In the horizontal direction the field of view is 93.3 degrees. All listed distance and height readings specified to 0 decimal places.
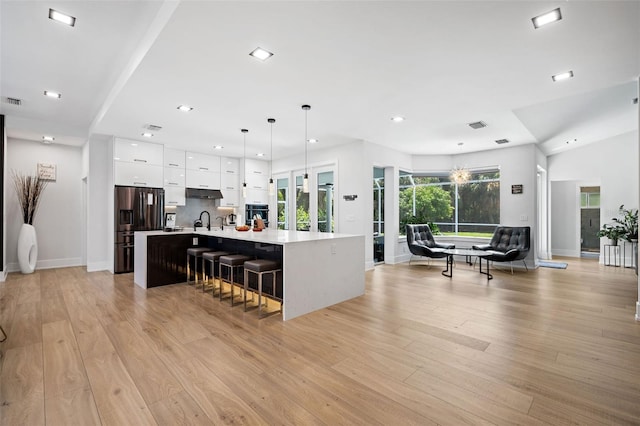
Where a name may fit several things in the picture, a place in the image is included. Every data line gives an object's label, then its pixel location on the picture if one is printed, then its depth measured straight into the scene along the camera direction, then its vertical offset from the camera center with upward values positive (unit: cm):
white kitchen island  350 -65
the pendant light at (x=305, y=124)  439 +155
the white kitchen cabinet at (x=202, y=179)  721 +84
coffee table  576 -80
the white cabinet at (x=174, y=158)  684 +127
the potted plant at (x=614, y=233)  687 -45
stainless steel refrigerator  604 -9
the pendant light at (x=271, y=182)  477 +50
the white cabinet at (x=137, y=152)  607 +129
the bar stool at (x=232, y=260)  404 -64
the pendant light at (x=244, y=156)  562 +151
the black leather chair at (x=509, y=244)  597 -68
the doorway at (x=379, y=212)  762 +3
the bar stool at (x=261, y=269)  361 -67
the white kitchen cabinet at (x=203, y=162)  725 +127
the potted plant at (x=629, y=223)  667 -23
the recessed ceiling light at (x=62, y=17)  272 +180
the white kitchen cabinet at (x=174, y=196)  676 +40
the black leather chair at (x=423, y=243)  652 -71
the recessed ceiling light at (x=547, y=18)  237 +157
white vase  587 -69
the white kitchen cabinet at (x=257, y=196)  823 +48
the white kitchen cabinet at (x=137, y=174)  607 +82
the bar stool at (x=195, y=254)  493 -67
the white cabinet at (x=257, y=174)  819 +108
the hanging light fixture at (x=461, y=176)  700 +88
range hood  712 +49
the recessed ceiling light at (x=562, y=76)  336 +156
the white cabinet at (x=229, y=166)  787 +126
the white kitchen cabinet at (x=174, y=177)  678 +84
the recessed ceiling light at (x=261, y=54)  288 +156
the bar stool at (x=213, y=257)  450 -66
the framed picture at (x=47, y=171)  650 +93
